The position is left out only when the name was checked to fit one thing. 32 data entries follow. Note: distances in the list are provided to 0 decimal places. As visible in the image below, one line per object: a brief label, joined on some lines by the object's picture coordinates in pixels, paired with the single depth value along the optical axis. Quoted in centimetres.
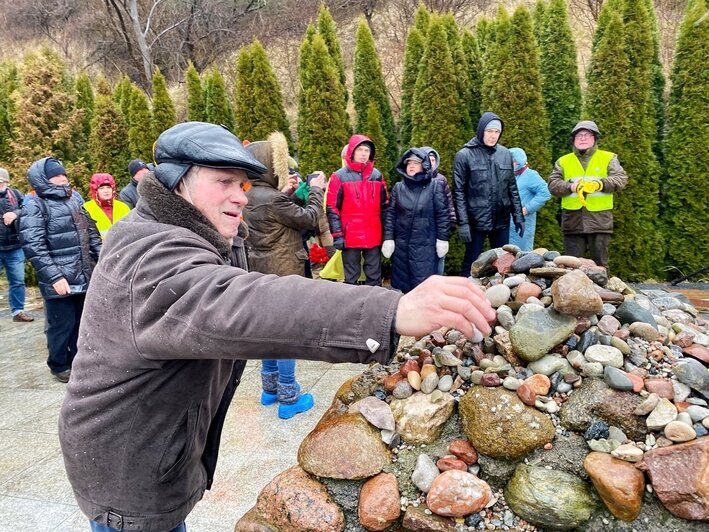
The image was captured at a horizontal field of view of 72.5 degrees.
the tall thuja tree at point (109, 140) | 950
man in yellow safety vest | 525
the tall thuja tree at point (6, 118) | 1079
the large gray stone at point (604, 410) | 225
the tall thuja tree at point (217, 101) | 897
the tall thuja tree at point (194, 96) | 923
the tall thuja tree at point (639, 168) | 697
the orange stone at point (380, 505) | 225
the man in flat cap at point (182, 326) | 98
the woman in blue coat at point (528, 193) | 576
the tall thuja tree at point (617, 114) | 693
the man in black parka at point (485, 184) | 528
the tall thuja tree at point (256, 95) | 827
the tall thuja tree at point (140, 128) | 922
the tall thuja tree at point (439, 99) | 729
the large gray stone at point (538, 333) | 251
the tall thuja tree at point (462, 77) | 754
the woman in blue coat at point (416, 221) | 515
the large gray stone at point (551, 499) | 212
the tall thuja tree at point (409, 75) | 789
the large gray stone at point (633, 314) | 277
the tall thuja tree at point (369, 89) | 806
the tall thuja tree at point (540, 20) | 820
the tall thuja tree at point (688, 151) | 681
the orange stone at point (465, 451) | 235
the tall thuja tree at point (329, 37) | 873
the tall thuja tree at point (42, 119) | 986
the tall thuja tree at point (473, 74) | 776
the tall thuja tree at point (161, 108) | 919
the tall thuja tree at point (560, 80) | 757
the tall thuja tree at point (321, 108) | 782
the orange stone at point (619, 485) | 203
